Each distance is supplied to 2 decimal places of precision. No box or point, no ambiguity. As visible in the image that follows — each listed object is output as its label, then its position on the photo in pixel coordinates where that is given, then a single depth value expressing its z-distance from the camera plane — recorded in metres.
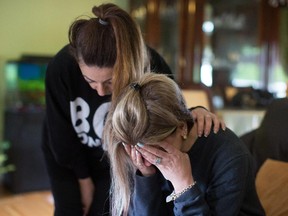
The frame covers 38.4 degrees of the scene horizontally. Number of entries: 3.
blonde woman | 1.04
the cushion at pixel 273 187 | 1.48
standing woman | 1.21
